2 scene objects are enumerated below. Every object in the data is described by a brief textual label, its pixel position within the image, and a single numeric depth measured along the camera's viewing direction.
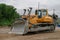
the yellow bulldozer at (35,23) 6.99
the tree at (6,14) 16.90
